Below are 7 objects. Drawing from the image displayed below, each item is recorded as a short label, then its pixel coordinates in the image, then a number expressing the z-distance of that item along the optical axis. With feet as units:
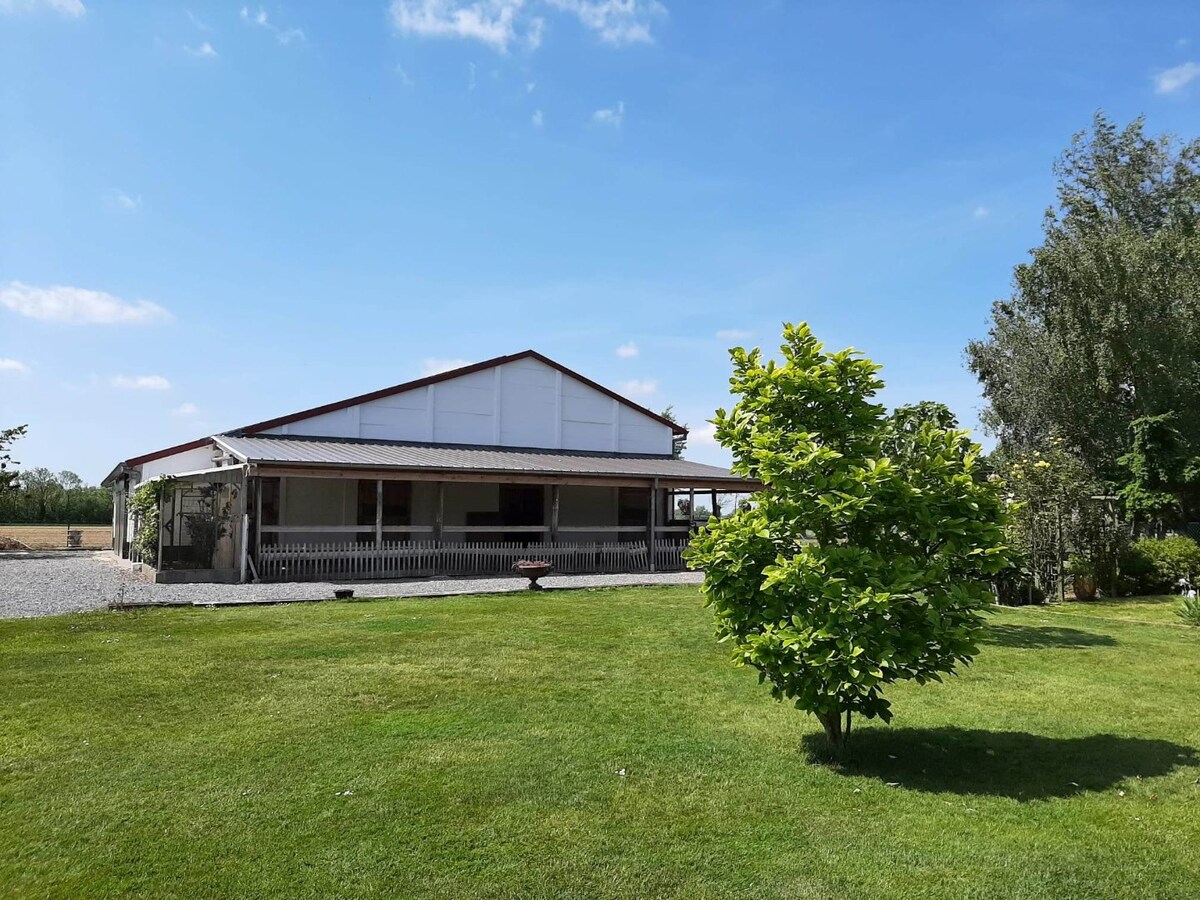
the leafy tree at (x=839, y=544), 16.55
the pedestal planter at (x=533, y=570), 55.88
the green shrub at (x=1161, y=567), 57.11
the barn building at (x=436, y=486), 61.36
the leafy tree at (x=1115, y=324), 80.43
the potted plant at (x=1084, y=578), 56.08
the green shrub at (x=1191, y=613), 42.45
